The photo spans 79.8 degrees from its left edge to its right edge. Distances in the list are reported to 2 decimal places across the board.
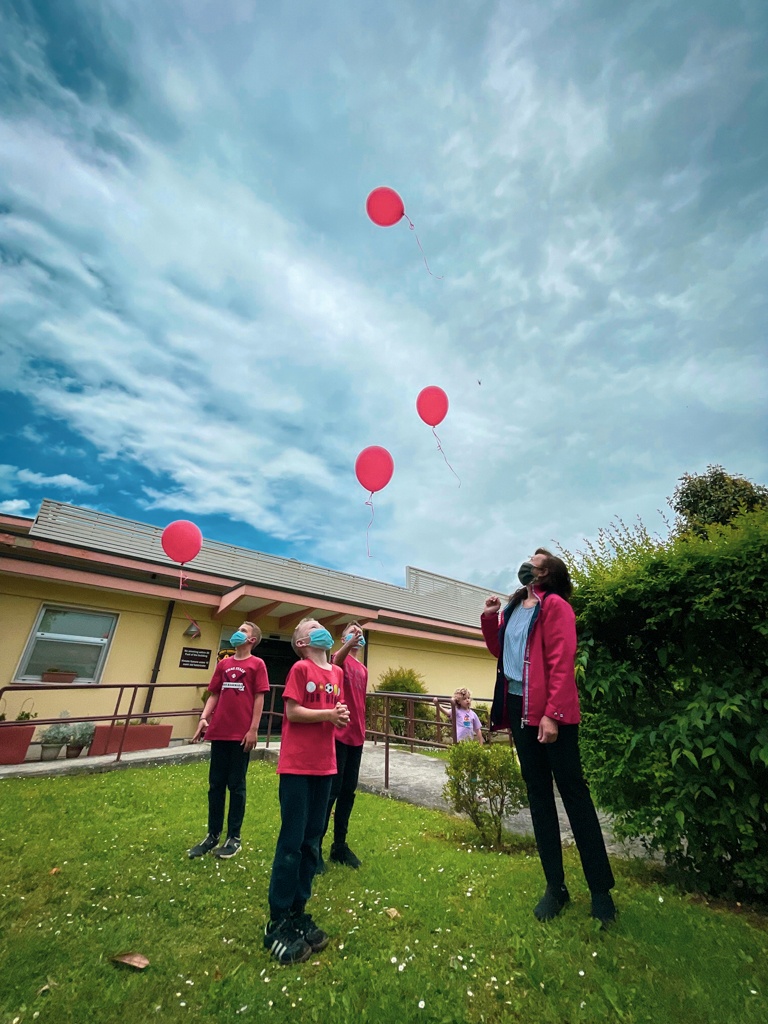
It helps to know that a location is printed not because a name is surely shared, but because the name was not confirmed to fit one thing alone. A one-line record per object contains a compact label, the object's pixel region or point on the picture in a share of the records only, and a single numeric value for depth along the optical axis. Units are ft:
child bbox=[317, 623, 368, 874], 10.87
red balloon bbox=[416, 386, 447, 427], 21.56
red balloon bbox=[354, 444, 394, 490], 22.50
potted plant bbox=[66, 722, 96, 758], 24.40
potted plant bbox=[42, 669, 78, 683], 27.81
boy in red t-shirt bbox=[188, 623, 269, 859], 11.48
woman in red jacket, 7.25
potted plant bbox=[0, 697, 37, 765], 22.02
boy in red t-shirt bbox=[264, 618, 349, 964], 7.08
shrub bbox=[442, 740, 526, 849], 12.34
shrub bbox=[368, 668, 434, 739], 36.88
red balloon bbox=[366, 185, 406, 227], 19.84
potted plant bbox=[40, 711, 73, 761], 23.72
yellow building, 28.09
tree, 35.55
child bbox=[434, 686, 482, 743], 23.57
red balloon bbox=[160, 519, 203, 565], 27.81
